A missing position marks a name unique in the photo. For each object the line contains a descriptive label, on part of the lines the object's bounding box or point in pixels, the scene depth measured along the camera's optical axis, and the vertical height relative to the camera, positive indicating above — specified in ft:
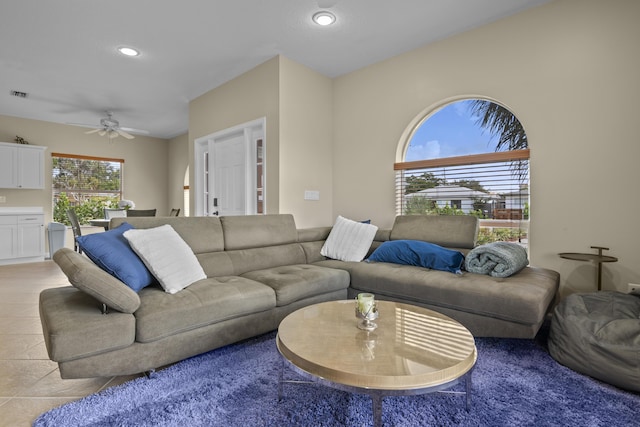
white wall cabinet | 18.65 +2.52
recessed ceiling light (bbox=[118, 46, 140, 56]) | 11.84 +5.93
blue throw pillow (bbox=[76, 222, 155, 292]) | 6.34 -1.03
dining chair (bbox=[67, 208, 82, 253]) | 15.85 -0.67
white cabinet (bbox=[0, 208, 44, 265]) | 17.95 -1.63
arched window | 10.22 +1.39
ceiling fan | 18.37 +4.65
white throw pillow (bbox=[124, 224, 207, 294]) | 6.85 -1.10
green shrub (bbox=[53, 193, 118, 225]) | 21.46 +0.04
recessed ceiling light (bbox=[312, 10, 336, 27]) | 9.81 +5.98
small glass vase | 5.21 -1.73
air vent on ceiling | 15.75 +5.71
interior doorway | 14.37 +1.79
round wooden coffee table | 3.83 -2.00
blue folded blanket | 7.98 -1.33
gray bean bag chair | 5.45 -2.38
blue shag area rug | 4.75 -3.16
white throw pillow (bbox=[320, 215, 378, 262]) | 10.73 -1.15
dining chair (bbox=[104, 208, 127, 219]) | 19.44 -0.34
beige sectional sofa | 5.28 -1.87
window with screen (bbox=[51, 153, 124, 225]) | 21.47 +1.62
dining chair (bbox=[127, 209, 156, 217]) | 17.40 -0.24
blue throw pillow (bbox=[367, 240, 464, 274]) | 8.83 -1.39
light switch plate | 13.74 +0.57
